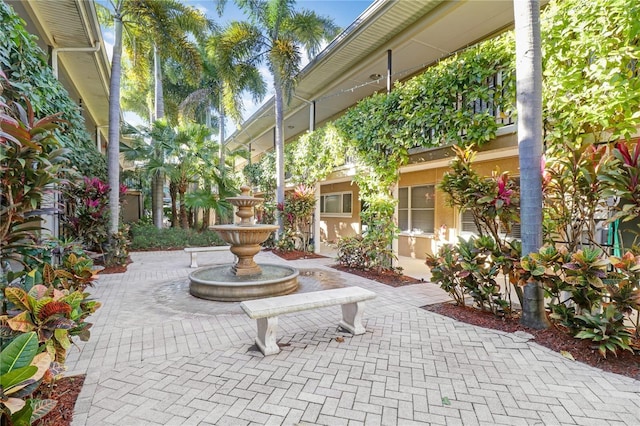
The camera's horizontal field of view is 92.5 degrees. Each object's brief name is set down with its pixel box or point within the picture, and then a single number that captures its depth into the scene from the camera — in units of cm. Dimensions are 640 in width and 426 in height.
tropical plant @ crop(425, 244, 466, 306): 480
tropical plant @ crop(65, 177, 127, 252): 835
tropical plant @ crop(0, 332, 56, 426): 152
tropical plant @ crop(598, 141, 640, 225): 317
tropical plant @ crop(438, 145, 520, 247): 430
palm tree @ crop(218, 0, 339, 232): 1031
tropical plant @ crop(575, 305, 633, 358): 309
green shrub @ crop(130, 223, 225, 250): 1210
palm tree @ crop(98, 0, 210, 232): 874
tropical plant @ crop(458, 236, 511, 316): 440
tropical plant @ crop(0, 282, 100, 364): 197
